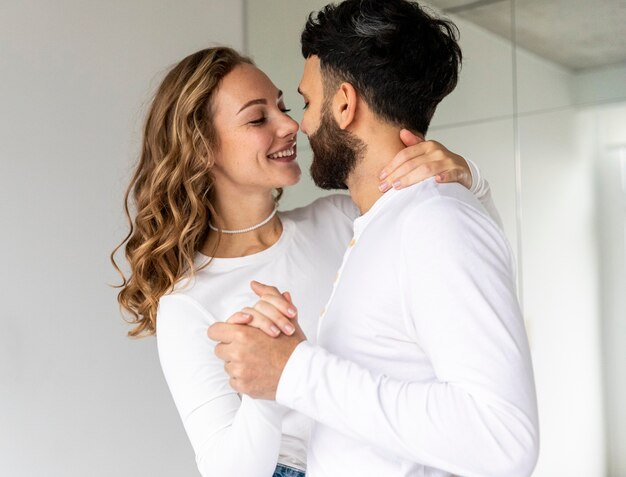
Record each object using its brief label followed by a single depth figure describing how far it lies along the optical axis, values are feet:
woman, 6.41
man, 3.92
